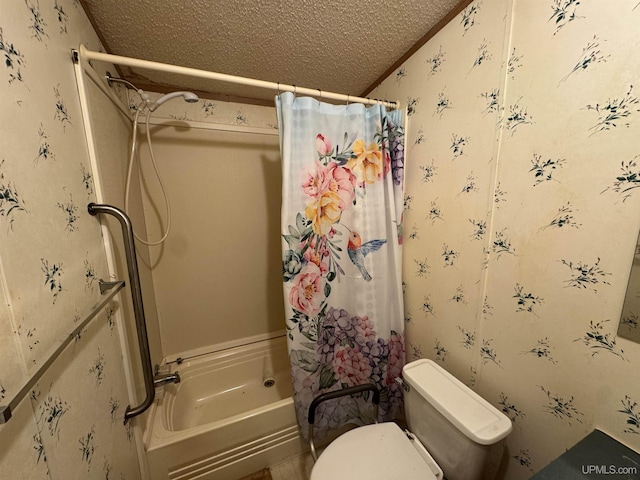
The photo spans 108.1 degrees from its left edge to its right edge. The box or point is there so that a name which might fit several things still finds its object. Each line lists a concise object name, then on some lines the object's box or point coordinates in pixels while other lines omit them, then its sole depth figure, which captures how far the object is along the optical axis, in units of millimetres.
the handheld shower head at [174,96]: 970
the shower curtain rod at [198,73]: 748
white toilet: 752
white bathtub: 1066
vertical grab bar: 769
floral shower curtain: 1037
